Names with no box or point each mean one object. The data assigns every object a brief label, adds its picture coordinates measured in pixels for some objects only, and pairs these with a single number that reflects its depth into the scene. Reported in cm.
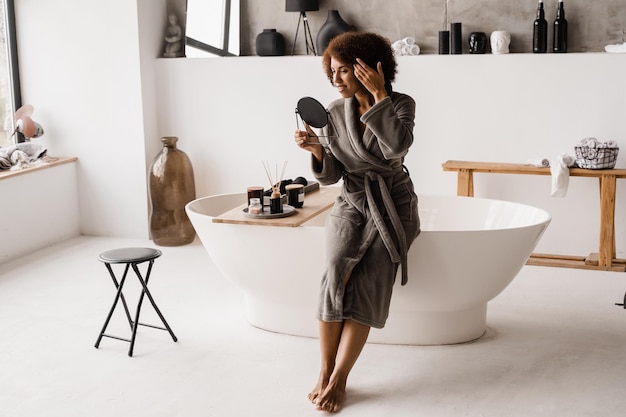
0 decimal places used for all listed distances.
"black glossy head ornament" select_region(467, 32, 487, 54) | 520
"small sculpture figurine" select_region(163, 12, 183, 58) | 587
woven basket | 480
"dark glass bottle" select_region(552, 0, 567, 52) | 503
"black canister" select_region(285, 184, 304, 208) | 391
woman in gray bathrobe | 317
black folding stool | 357
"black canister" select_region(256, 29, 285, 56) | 563
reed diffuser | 370
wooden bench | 483
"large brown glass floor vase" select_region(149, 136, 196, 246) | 555
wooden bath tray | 360
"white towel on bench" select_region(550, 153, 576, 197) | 488
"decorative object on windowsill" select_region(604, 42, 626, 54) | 487
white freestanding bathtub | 348
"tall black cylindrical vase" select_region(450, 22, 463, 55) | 523
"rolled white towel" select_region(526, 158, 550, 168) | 498
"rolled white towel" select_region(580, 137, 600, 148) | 484
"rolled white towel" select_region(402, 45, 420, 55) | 532
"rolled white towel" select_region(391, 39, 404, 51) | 533
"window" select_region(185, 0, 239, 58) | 587
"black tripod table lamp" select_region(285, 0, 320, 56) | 550
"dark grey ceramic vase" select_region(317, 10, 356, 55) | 545
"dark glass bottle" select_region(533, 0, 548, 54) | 508
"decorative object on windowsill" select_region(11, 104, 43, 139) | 568
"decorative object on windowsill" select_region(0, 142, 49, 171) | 548
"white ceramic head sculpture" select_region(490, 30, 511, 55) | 512
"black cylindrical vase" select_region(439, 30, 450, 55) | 527
